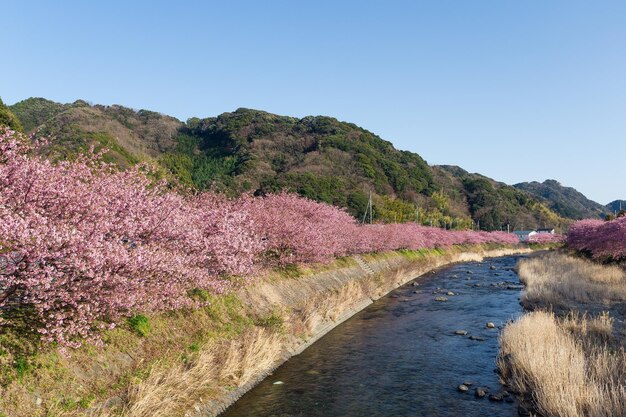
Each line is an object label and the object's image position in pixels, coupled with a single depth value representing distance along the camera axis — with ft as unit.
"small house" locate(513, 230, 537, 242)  493.40
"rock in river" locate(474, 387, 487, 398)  48.47
